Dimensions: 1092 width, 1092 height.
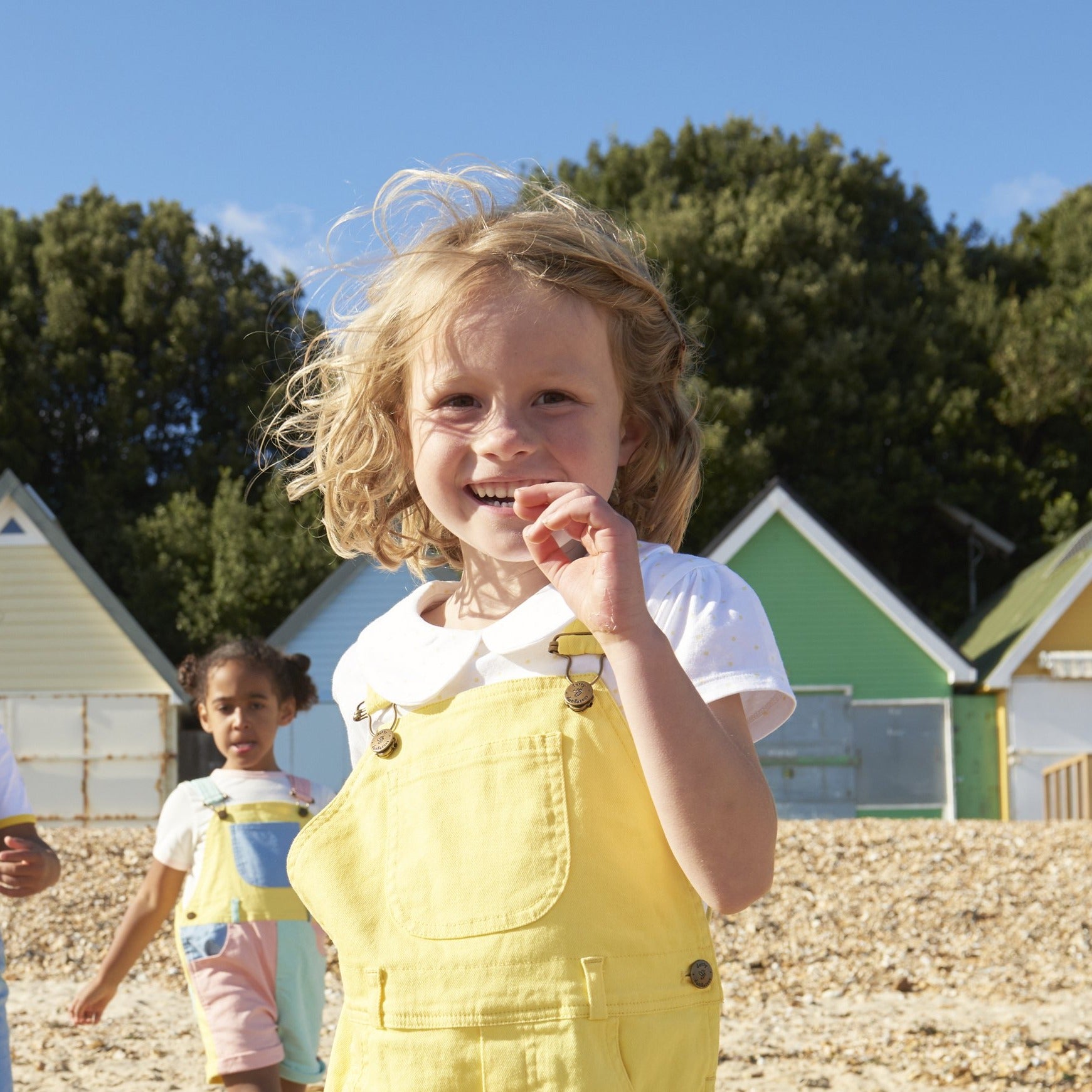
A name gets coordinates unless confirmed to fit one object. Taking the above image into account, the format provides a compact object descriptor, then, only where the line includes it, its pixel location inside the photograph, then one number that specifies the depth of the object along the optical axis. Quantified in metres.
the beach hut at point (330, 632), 19.97
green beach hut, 19.30
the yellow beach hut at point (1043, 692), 19.16
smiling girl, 1.56
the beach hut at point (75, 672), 20.28
